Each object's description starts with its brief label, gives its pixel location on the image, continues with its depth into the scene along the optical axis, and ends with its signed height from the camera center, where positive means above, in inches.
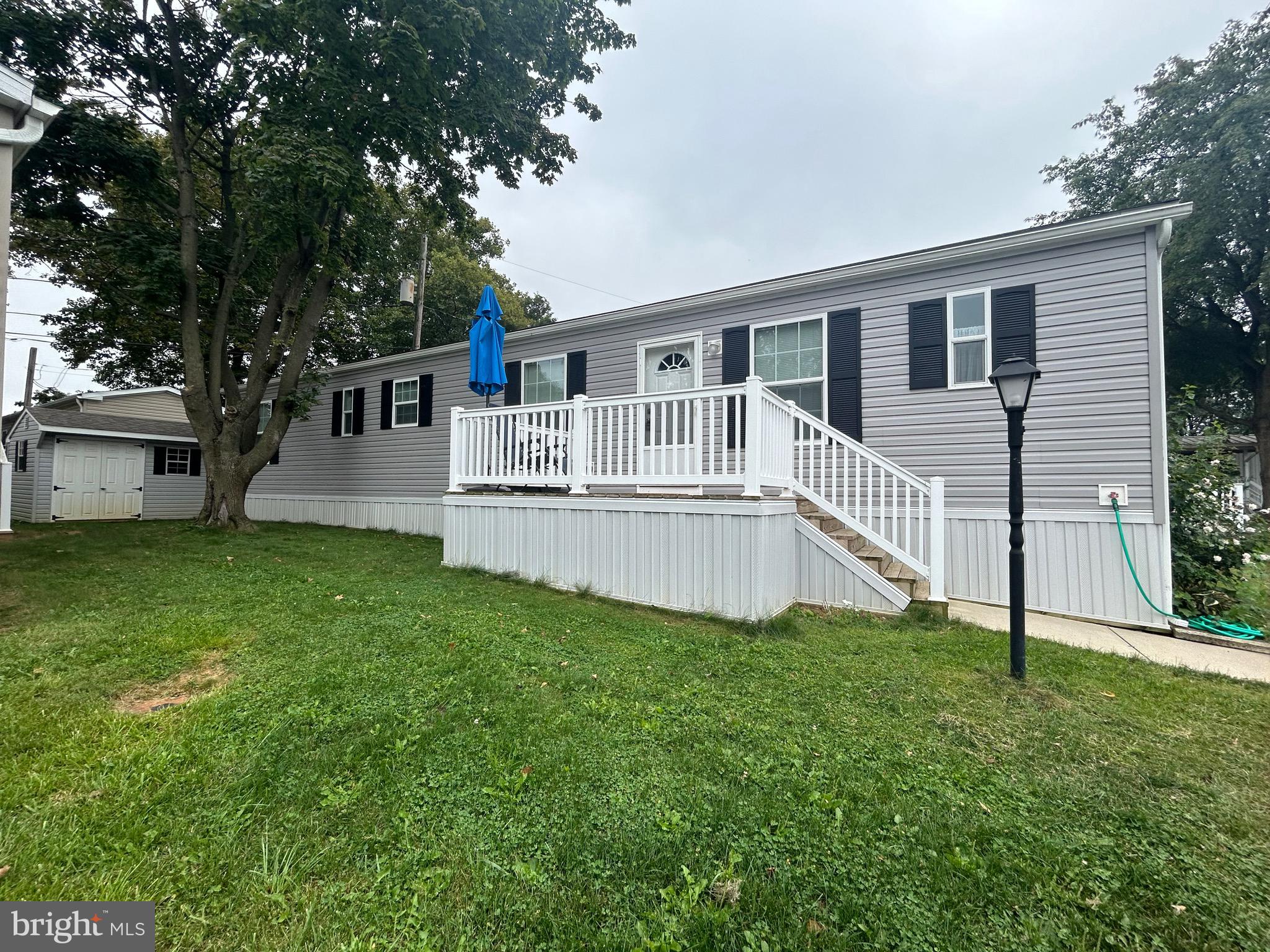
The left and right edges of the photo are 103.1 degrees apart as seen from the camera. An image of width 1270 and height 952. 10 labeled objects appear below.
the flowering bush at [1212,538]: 210.8 -18.8
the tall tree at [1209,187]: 476.7 +313.8
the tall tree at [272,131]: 299.0 +246.3
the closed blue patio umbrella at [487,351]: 276.1 +76.1
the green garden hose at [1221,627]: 175.9 -48.1
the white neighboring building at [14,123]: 149.8 +113.1
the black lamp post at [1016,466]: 130.5 +7.4
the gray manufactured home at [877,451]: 191.5 +18.2
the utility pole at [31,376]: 808.9 +176.2
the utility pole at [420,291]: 640.4 +268.4
